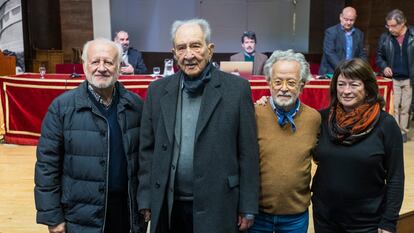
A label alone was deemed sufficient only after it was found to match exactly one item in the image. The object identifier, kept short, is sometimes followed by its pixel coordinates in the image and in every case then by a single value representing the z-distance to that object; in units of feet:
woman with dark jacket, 5.97
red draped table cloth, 15.88
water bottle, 16.02
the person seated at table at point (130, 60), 17.15
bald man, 17.40
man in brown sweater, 6.15
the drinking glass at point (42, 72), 16.93
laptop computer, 15.10
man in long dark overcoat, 5.71
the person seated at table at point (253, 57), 16.51
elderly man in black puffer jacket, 6.15
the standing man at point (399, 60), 17.34
